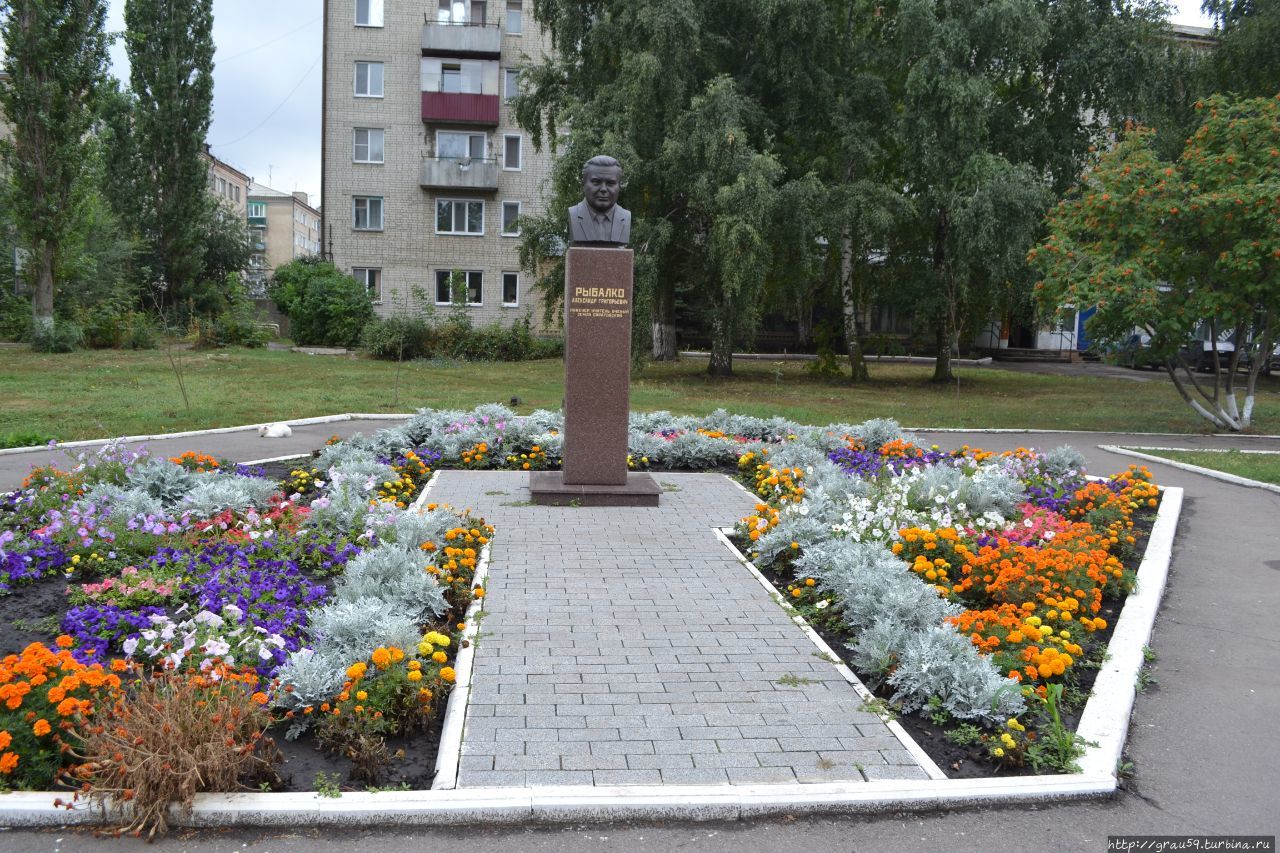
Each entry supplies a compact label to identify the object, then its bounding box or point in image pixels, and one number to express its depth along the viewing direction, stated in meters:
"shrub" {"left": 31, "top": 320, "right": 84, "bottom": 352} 26.39
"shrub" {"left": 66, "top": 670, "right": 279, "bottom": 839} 3.43
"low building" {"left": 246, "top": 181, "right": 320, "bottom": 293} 88.50
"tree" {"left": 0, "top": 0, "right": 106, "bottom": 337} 26.19
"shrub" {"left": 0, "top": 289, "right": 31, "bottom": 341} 28.83
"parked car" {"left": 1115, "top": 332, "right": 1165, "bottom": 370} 16.36
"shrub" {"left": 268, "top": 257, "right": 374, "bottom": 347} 33.68
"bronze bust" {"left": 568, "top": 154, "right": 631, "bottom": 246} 9.09
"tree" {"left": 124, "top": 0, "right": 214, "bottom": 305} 36.66
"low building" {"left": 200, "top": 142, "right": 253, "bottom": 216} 76.19
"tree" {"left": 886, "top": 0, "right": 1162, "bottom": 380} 21.88
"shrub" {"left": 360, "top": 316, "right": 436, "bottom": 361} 29.50
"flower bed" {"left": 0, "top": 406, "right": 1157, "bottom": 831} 3.74
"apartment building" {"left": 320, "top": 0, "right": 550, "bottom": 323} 37.81
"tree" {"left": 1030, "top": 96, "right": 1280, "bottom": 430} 14.80
